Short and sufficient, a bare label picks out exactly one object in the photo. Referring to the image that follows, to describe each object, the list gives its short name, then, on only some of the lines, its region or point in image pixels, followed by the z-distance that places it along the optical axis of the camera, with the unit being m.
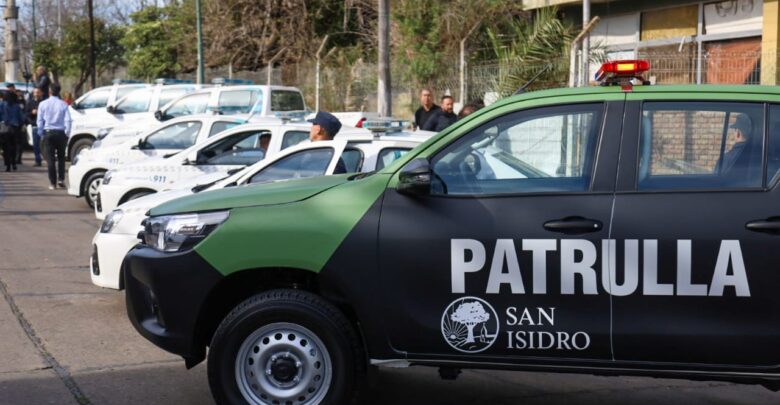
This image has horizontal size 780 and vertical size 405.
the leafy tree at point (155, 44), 39.22
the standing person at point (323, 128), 9.58
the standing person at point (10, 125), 21.25
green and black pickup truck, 4.89
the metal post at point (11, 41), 32.69
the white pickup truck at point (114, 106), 21.25
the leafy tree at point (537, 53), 16.94
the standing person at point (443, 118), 14.45
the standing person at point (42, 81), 23.62
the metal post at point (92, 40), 39.69
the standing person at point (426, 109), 15.20
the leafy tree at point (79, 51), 47.31
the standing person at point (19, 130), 21.84
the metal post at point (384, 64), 17.58
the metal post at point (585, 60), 14.53
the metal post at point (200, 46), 28.92
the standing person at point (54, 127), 17.55
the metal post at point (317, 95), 25.42
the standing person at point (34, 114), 22.92
